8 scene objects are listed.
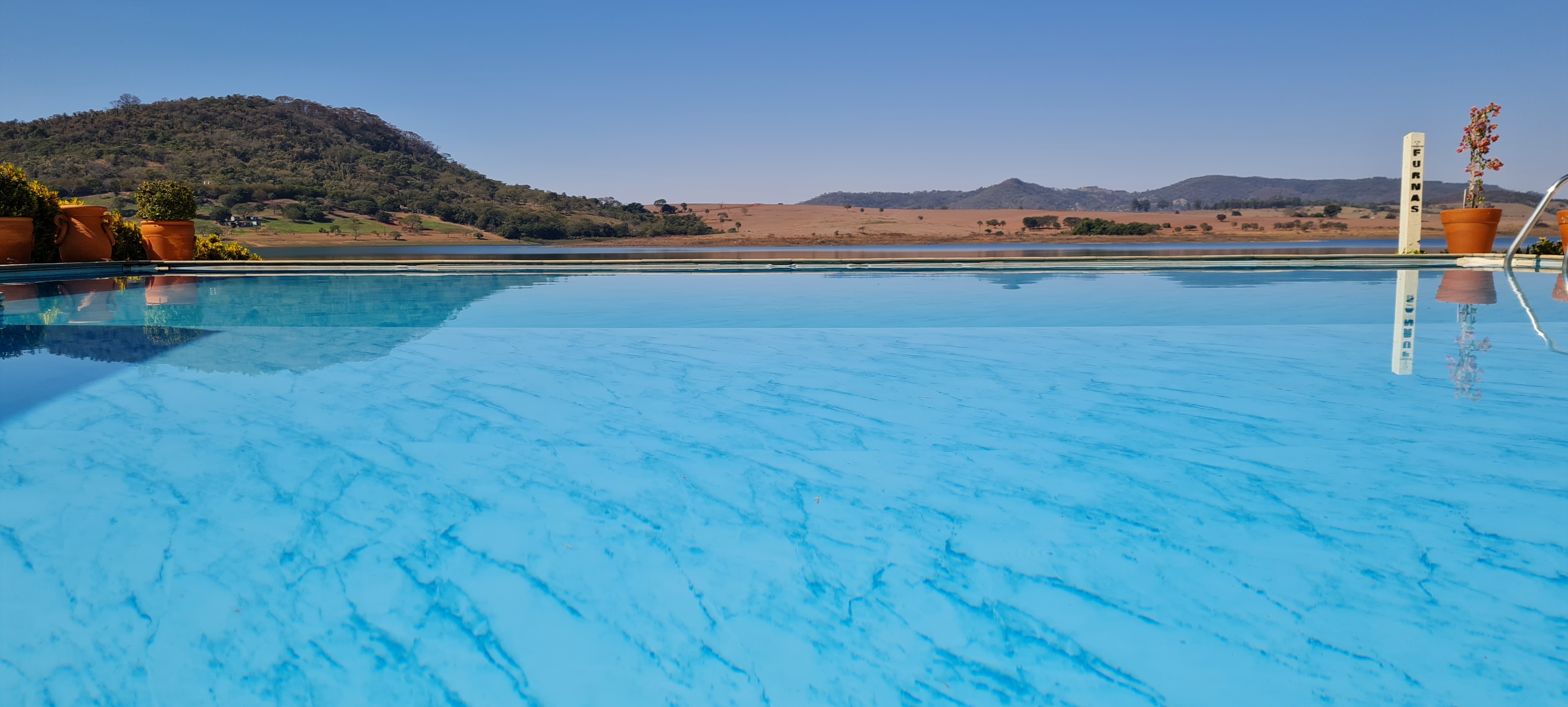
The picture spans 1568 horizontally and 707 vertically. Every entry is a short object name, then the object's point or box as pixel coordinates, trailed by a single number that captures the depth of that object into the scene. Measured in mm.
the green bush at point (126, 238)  10008
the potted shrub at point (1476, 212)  10266
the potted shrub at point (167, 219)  9953
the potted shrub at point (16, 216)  8625
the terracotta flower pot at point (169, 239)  10008
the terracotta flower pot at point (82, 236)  9391
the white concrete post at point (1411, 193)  11117
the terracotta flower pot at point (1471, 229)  10219
